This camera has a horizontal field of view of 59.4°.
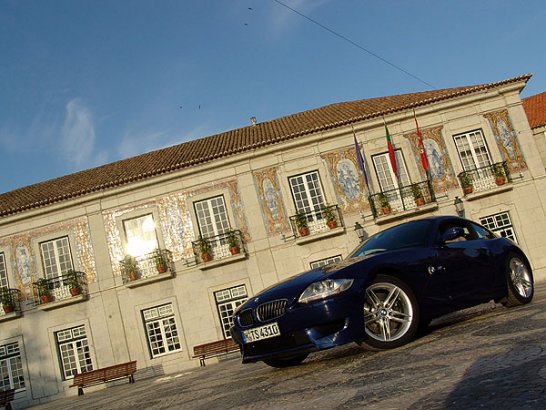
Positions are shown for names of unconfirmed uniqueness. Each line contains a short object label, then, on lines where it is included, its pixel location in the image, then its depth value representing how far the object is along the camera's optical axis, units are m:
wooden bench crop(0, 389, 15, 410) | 16.05
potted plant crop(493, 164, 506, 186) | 19.97
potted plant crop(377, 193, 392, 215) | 19.70
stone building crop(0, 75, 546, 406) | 19.34
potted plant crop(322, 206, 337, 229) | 19.62
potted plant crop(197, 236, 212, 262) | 19.47
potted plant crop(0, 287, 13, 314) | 19.66
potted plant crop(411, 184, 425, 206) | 19.84
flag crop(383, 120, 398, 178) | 19.70
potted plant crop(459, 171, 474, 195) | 19.94
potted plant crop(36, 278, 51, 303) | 19.56
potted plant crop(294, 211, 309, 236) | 19.48
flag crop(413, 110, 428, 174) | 19.89
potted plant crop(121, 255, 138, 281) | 19.52
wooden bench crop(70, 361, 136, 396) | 16.88
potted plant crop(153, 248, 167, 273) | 19.47
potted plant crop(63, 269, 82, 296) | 19.45
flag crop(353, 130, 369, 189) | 19.75
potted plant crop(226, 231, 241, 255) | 19.38
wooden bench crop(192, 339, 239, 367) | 17.47
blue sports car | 4.23
